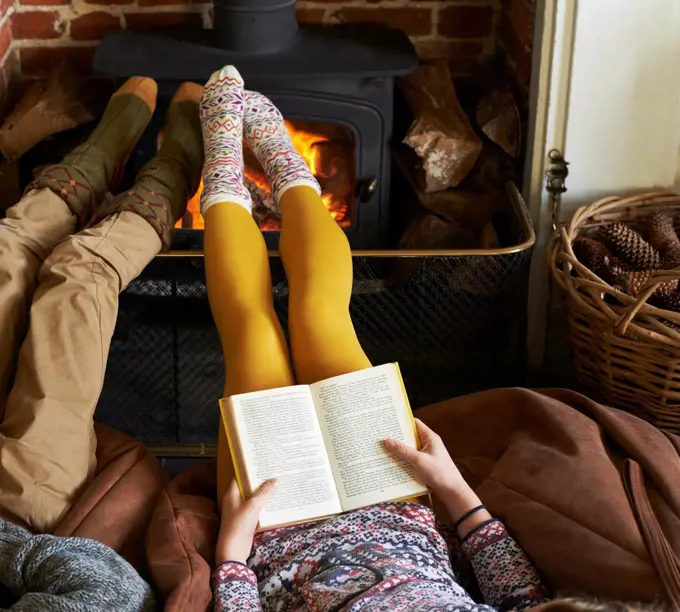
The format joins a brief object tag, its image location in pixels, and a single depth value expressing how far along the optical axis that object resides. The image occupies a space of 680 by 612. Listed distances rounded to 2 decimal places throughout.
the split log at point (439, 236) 2.02
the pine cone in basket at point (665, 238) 1.66
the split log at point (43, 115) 1.98
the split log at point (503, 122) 2.00
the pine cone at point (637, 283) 1.55
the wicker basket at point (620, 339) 1.48
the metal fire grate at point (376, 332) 1.78
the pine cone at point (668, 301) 1.52
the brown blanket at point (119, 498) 1.28
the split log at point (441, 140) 1.98
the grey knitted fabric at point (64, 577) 1.04
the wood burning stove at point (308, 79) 1.91
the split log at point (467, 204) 2.03
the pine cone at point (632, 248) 1.64
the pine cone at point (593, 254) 1.65
